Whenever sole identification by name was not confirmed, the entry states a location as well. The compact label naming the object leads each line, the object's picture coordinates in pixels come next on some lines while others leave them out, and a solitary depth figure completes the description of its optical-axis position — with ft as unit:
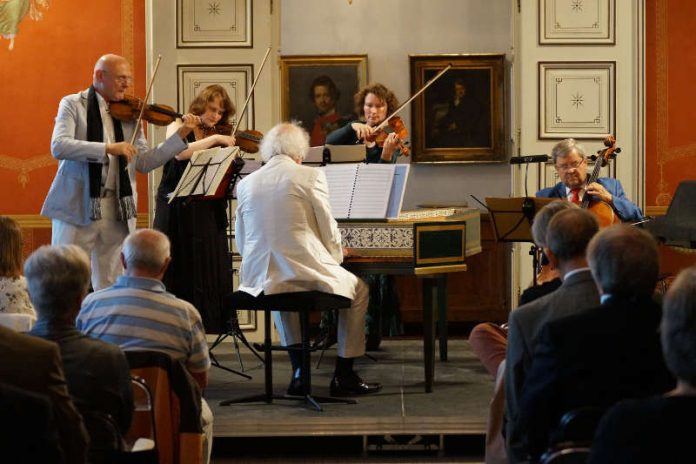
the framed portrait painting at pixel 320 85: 45.62
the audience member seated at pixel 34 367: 11.98
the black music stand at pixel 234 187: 28.36
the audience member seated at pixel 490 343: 20.46
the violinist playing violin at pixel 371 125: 32.59
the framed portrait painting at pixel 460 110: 45.57
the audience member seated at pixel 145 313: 17.47
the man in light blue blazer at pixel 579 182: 30.19
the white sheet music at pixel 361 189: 27.81
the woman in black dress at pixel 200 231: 29.66
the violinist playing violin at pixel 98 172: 27.85
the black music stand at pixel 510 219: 28.47
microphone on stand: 30.37
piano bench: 25.41
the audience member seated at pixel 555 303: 15.69
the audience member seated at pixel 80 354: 14.01
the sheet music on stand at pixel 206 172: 27.08
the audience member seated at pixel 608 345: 13.35
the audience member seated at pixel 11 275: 19.83
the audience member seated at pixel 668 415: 9.66
